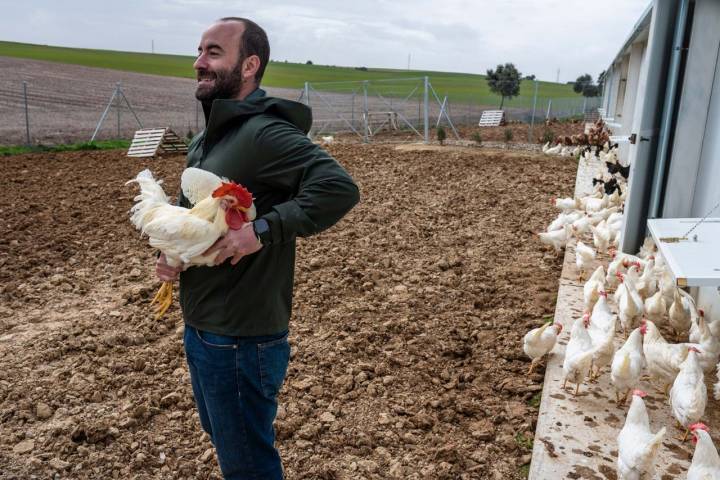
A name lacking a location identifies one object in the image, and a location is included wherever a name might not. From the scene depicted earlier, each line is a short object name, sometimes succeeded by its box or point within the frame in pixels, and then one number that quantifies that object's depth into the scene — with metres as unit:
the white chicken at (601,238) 6.25
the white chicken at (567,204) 7.66
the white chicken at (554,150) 14.32
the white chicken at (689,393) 2.89
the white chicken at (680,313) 4.05
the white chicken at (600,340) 3.53
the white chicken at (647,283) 4.61
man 1.95
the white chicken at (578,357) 3.43
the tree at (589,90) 48.46
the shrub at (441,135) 17.59
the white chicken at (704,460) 2.41
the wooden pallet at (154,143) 13.91
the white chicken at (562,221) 6.65
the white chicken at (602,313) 3.90
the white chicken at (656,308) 4.23
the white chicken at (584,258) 5.41
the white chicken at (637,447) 2.55
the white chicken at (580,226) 6.45
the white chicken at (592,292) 4.41
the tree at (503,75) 40.53
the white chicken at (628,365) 3.24
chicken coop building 5.17
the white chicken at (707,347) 3.45
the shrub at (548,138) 16.48
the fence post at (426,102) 17.33
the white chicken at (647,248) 5.33
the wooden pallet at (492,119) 27.88
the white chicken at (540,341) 3.75
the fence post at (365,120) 18.58
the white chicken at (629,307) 4.16
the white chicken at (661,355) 3.32
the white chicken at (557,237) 6.31
